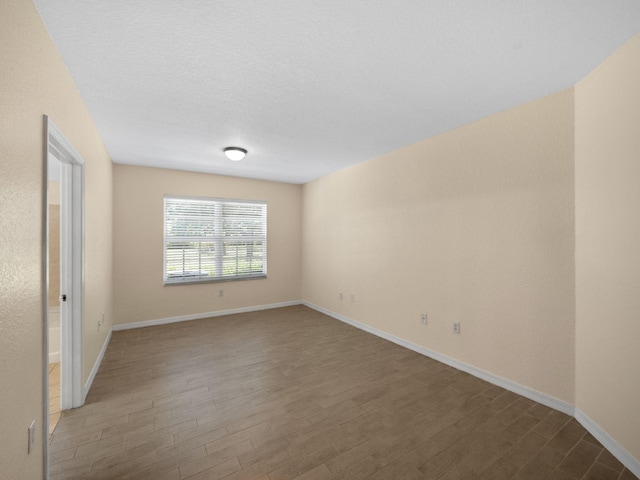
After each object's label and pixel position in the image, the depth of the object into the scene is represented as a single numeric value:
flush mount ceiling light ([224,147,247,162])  3.42
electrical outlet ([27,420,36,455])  1.31
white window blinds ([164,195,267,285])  4.57
